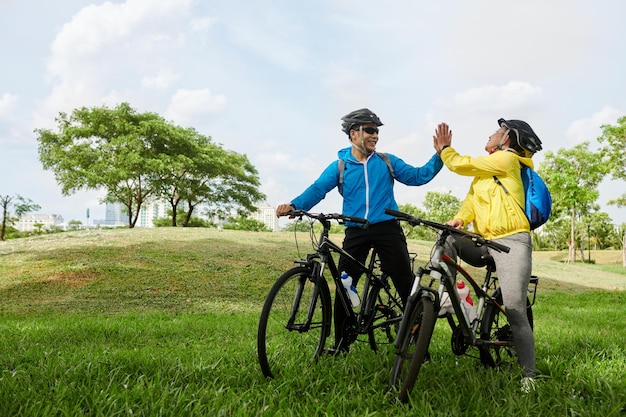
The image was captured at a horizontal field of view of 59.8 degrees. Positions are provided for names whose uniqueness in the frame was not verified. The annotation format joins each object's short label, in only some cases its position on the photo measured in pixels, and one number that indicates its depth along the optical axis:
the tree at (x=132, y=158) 32.84
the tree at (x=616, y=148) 30.80
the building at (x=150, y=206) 39.31
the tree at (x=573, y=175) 32.47
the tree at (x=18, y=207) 23.84
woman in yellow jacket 3.86
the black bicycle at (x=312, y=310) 3.88
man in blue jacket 4.44
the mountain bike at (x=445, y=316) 3.39
